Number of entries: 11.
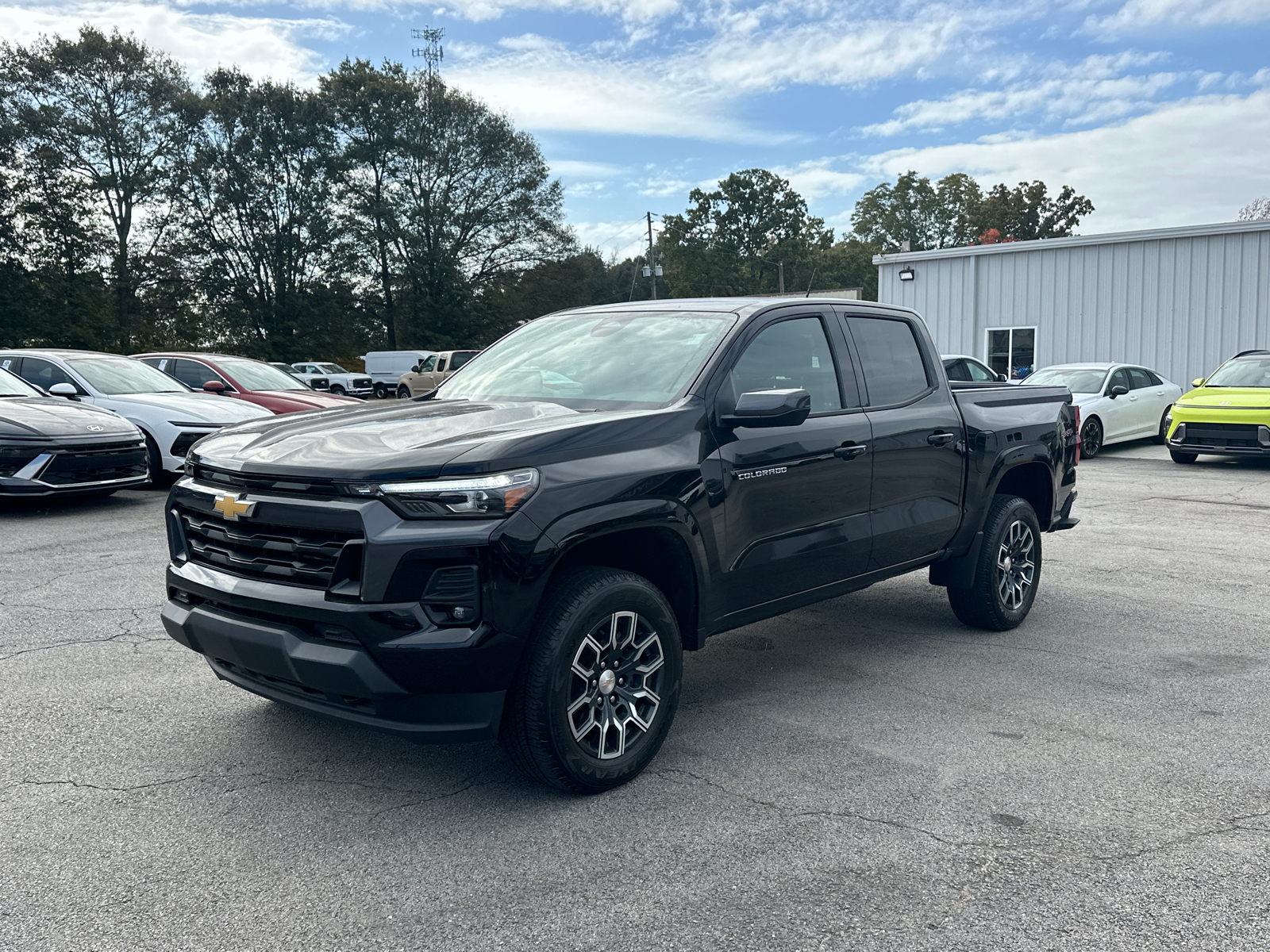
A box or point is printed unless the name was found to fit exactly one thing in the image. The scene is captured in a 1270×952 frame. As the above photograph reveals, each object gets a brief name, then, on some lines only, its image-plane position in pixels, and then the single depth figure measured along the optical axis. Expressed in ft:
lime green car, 45.52
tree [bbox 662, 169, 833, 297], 310.86
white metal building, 71.41
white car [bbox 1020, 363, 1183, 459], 53.01
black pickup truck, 10.76
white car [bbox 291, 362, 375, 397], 125.39
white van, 145.18
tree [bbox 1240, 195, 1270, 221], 289.53
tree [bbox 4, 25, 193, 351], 138.41
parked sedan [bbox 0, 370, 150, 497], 31.76
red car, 42.83
